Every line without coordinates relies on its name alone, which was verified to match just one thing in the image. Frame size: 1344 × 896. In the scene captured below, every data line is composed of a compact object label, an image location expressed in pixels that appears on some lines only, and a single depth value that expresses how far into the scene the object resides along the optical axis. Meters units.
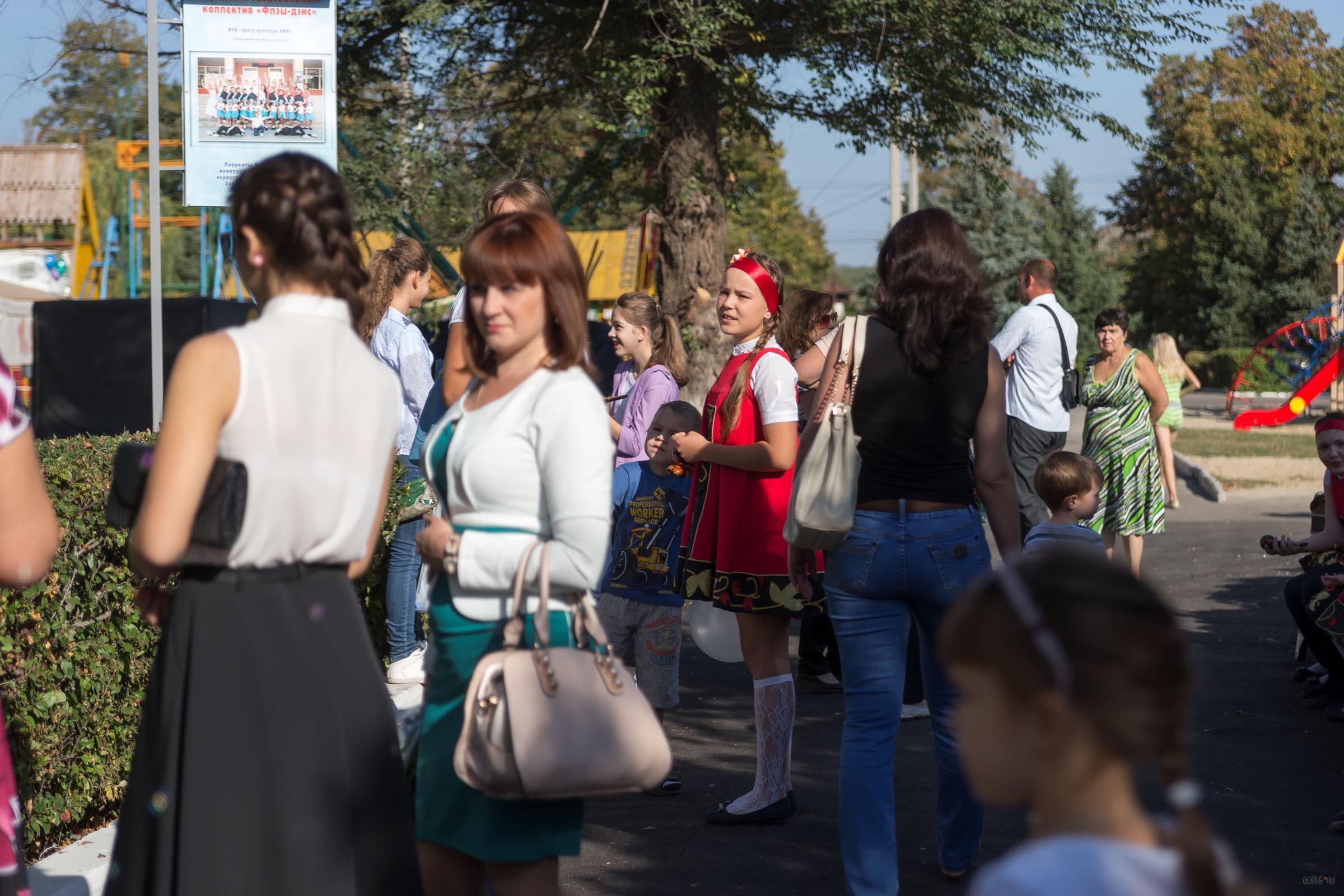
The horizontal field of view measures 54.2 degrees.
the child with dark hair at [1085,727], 1.59
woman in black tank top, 3.80
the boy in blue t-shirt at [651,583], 5.30
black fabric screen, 15.12
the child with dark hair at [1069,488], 5.47
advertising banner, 7.98
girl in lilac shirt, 5.79
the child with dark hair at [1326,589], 5.95
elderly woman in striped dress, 8.97
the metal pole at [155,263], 7.73
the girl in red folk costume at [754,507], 4.62
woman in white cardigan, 2.67
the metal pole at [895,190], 35.69
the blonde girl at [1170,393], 13.62
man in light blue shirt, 8.56
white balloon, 5.45
